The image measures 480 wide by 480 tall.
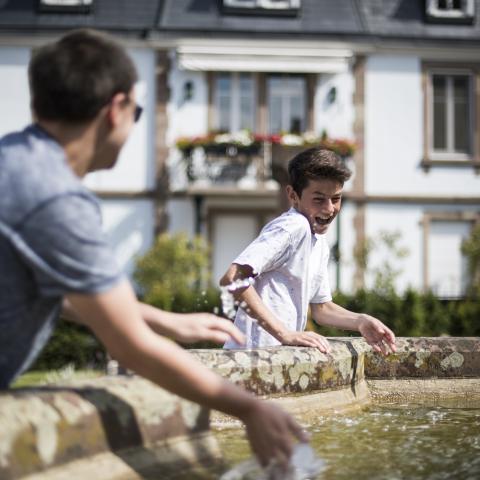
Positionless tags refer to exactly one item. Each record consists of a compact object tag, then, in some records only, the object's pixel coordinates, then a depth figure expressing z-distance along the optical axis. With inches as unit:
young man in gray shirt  57.6
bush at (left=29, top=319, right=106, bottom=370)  428.8
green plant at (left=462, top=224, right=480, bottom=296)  662.5
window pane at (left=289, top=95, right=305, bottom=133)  700.0
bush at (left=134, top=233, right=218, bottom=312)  626.2
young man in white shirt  112.7
